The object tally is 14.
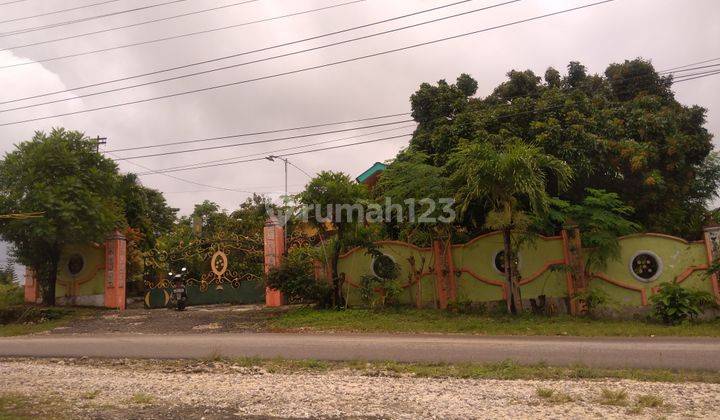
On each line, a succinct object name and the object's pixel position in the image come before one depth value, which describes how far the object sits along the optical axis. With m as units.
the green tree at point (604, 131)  17.48
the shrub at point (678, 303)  14.22
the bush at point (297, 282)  17.08
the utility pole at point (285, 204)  16.97
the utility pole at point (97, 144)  20.25
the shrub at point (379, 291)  16.89
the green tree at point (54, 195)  17.92
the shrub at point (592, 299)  15.16
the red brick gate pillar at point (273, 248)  19.95
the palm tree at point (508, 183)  14.45
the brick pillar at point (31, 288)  21.81
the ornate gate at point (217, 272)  22.14
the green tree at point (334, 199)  16.03
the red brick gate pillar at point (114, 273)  20.45
